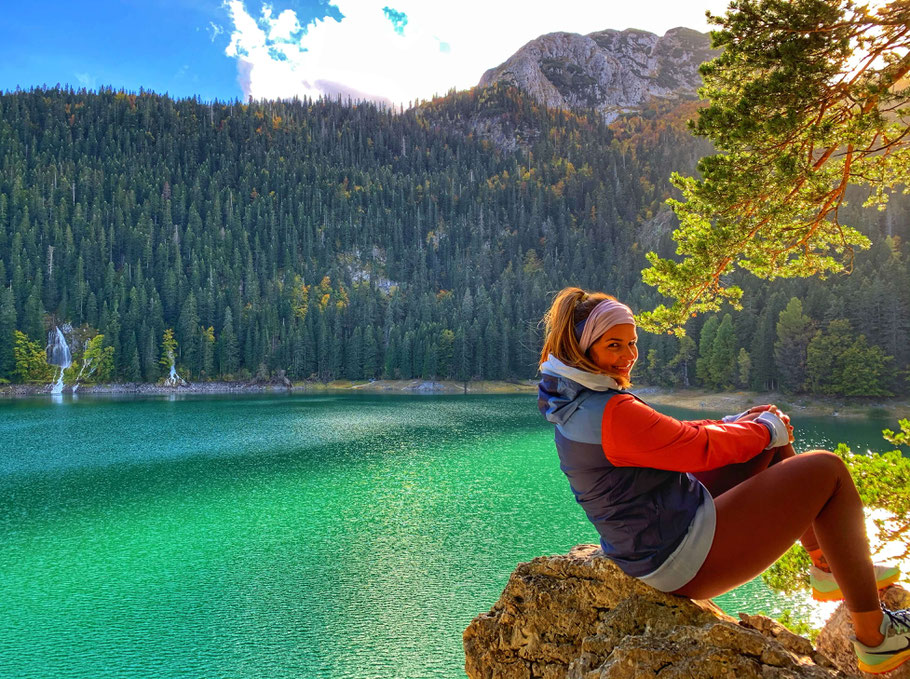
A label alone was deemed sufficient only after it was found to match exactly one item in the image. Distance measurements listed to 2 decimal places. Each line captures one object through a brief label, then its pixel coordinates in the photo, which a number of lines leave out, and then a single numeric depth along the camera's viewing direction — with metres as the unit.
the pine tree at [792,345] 48.84
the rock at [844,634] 2.83
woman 2.27
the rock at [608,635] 2.45
